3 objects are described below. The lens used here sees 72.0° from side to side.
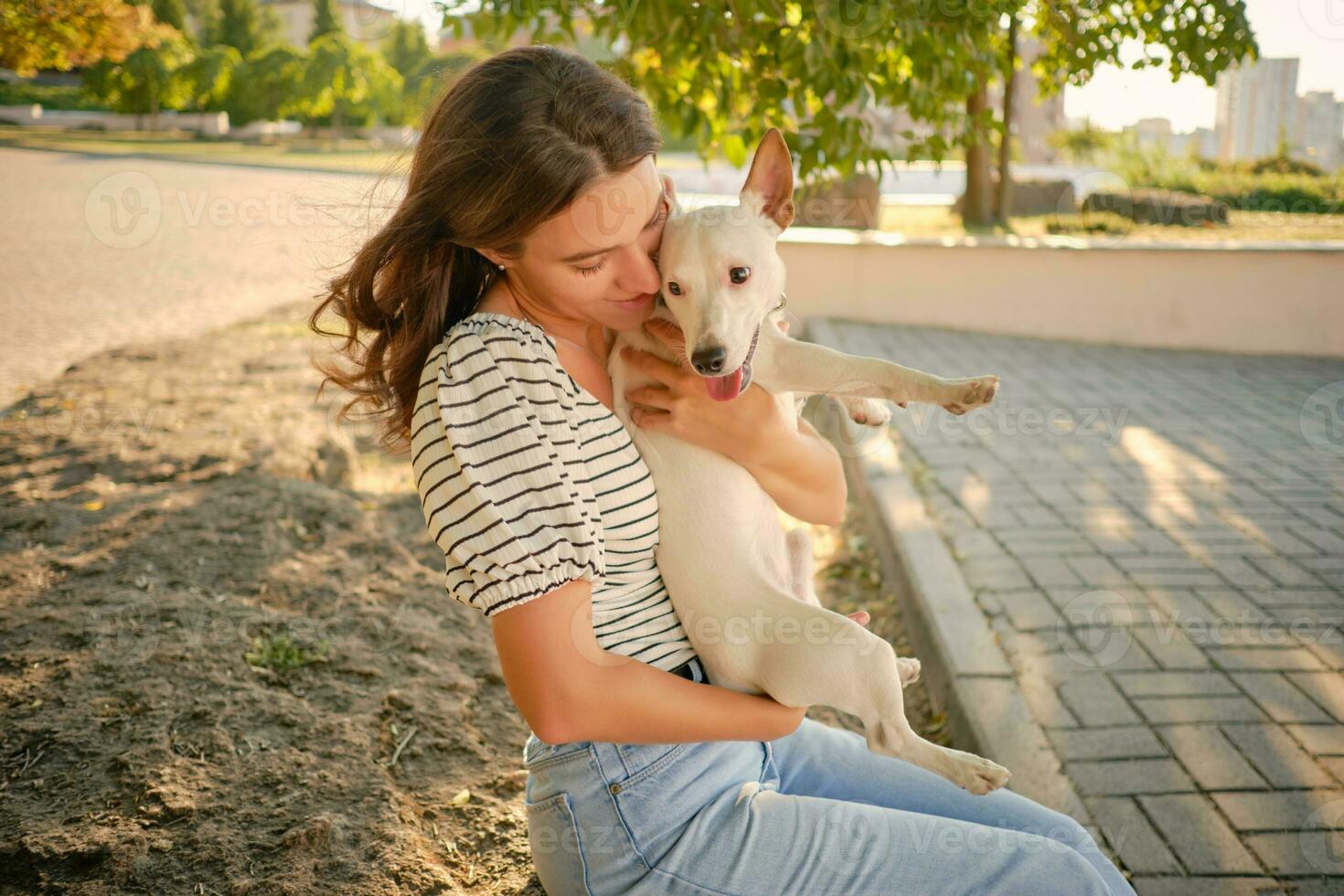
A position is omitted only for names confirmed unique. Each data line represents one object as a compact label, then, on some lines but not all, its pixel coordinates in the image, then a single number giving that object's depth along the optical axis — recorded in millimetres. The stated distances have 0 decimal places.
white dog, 1906
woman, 1552
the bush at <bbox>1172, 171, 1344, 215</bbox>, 10594
